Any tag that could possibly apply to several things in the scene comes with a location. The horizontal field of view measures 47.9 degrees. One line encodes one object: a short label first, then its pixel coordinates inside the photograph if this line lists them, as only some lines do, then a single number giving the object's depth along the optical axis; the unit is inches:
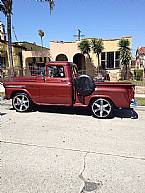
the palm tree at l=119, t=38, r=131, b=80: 583.3
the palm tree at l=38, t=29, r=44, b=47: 1472.2
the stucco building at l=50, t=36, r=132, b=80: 618.0
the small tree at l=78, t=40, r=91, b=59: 613.7
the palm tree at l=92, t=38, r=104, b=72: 602.3
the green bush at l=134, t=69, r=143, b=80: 551.1
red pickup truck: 203.4
